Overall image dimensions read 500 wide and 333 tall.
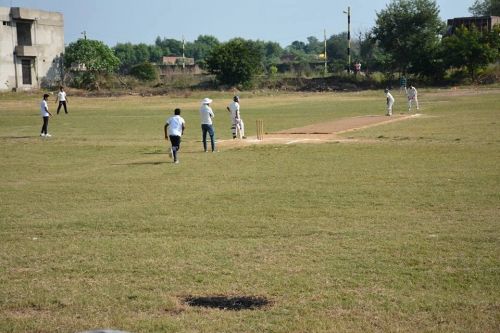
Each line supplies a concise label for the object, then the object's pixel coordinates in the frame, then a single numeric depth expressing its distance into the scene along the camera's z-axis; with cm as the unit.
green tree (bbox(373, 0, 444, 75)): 7738
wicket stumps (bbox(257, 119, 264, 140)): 2784
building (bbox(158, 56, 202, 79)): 10062
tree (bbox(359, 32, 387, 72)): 8382
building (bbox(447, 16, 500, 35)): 8806
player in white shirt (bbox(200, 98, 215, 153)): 2306
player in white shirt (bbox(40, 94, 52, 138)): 3009
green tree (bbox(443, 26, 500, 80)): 7162
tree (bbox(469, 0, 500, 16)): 11188
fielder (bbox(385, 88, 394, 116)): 3774
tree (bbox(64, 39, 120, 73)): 8194
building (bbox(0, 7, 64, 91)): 7488
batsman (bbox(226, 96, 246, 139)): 2723
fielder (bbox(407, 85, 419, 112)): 4222
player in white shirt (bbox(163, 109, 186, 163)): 2047
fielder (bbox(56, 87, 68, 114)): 4312
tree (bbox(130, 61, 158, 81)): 9100
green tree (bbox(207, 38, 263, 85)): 7975
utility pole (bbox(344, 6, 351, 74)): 8374
